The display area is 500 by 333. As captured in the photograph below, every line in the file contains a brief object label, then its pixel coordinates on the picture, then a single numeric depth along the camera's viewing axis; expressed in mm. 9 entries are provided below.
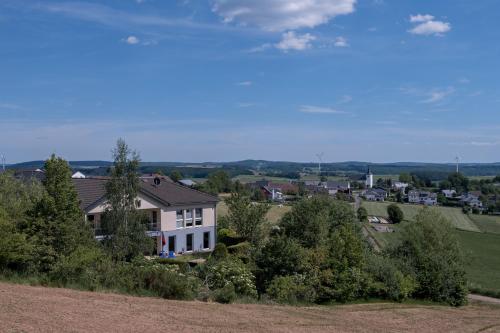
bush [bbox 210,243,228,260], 35469
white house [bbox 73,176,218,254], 42984
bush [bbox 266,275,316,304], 25203
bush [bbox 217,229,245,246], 48094
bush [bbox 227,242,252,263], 40491
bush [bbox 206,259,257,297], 24828
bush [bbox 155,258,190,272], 30350
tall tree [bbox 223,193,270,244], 47156
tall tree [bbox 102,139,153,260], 31969
